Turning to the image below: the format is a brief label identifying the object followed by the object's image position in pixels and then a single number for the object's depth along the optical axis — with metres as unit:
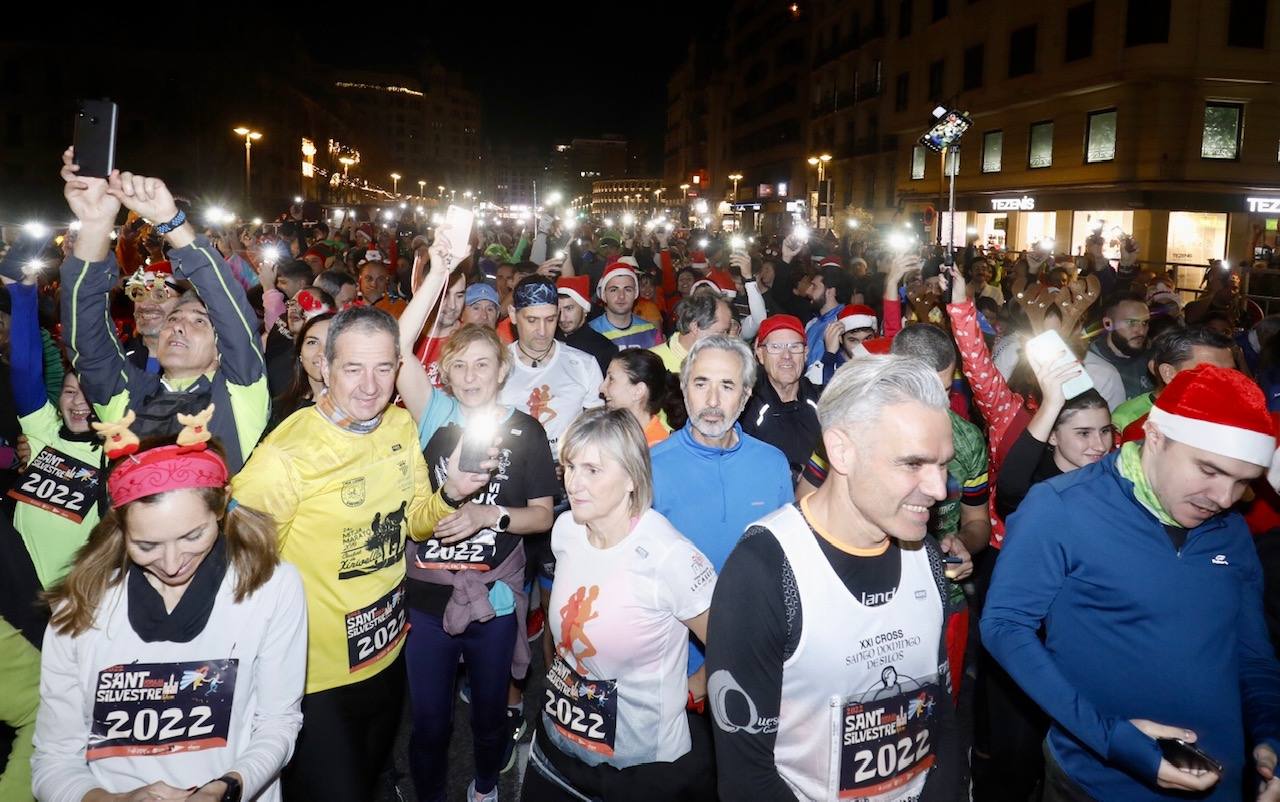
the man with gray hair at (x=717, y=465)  3.93
